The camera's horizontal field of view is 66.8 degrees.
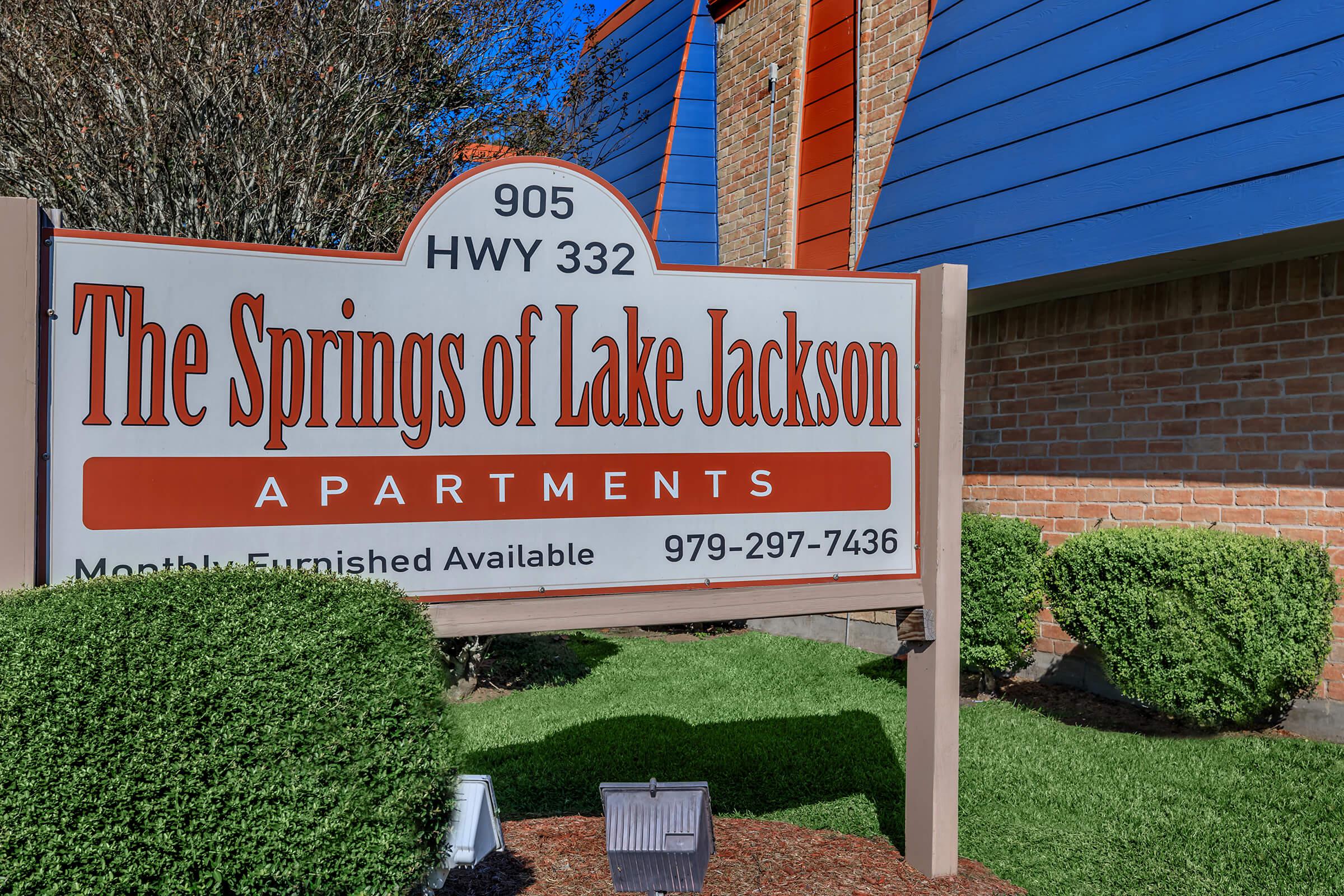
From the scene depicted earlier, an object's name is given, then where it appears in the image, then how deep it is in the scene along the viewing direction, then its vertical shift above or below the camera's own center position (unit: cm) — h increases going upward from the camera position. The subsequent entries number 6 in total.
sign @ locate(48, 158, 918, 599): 319 +12
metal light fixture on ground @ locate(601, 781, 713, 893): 360 -139
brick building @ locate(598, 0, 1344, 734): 573 +146
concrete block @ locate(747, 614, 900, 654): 960 -186
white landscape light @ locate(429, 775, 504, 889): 355 -135
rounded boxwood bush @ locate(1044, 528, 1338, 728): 587 -99
